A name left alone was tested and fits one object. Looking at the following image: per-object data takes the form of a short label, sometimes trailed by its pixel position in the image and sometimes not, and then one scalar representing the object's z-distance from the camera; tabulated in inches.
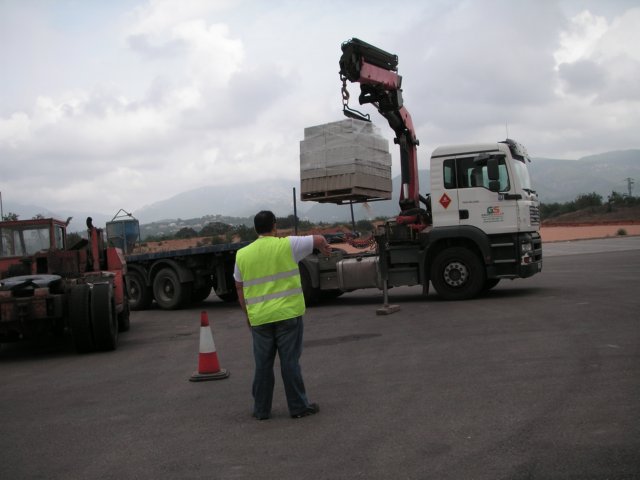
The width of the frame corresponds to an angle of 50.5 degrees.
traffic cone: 303.4
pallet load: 560.4
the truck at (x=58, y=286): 389.7
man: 234.7
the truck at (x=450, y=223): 515.5
